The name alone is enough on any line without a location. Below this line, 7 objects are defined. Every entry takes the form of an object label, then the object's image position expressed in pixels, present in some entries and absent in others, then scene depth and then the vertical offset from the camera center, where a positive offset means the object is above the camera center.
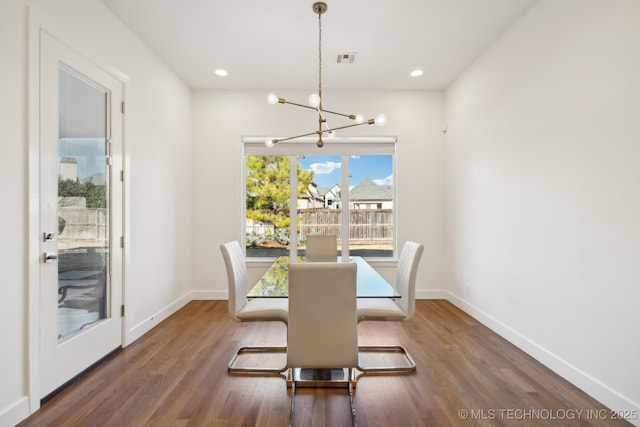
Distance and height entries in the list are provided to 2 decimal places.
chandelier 2.35 +0.84
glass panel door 2.08 +0.00
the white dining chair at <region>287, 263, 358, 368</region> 1.76 -0.57
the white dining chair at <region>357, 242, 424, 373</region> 2.38 -0.70
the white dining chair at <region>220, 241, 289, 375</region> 2.38 -0.71
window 4.64 +0.25
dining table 2.15 -0.53
